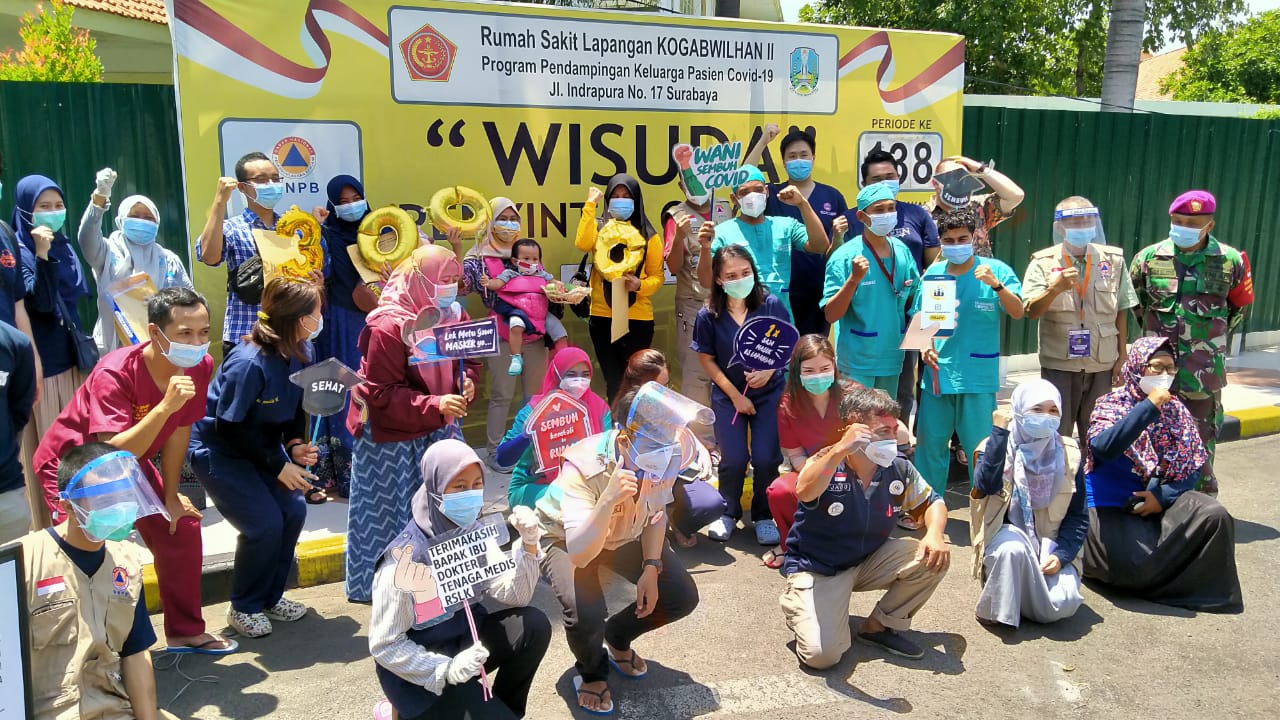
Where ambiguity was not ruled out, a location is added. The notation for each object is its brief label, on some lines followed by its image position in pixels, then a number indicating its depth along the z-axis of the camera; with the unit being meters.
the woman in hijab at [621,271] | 6.70
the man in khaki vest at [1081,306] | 6.21
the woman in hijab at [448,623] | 3.26
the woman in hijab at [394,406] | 4.61
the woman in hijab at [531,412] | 4.41
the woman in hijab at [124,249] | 5.54
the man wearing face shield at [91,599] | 3.15
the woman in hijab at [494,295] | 6.70
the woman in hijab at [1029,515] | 4.72
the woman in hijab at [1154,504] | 4.96
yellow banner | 6.45
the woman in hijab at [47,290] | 5.31
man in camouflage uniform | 6.33
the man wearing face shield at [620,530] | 3.80
